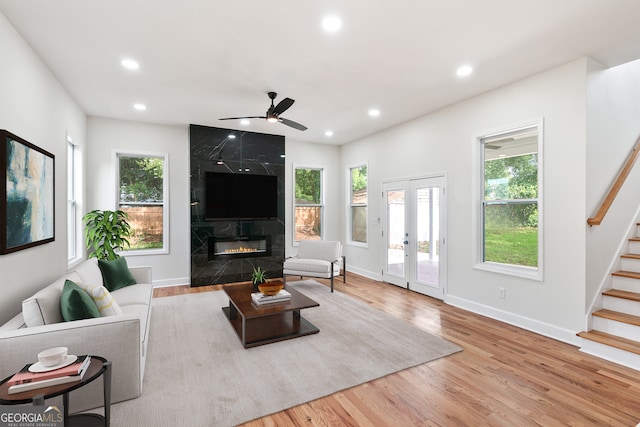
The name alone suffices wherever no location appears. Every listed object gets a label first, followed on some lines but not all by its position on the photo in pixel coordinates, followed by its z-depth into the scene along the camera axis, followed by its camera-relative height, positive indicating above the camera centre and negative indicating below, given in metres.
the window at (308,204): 7.07 +0.23
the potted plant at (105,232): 4.58 -0.26
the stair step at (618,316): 3.00 -1.03
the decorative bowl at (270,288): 3.44 -0.82
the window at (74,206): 4.52 +0.13
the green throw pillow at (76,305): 2.24 -0.67
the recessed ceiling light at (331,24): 2.59 +1.63
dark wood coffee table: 3.21 -1.26
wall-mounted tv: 5.84 +0.35
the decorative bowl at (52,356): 1.65 -0.76
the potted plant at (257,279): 3.83 -0.80
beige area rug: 2.19 -1.36
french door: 4.87 -0.35
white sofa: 1.92 -0.83
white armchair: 5.38 -0.84
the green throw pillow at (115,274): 3.72 -0.74
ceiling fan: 3.76 +1.32
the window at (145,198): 5.51 +0.30
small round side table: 1.45 -0.86
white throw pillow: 2.44 -0.68
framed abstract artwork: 2.39 +0.18
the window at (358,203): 6.79 +0.25
